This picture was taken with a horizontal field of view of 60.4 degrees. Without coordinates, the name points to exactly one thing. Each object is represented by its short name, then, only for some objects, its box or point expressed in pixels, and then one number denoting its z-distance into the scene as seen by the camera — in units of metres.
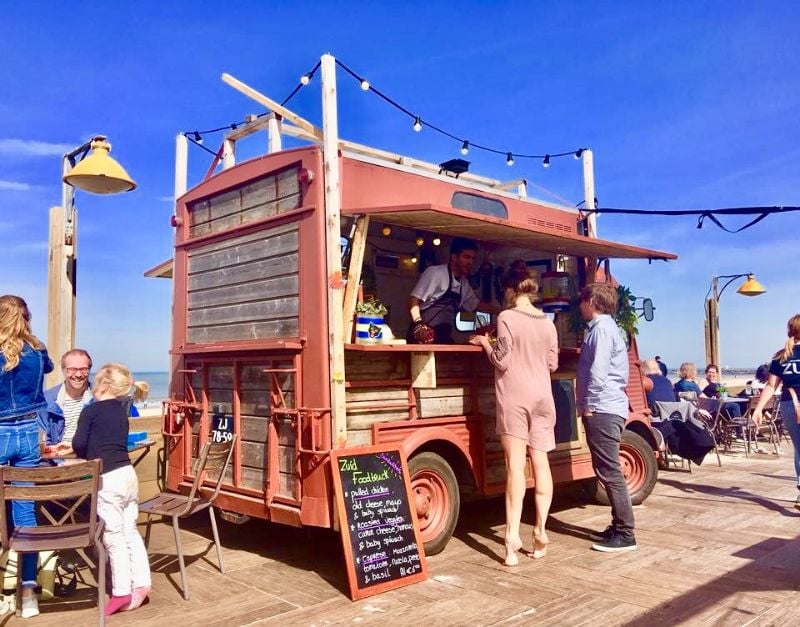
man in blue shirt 4.94
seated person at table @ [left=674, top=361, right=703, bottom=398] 11.02
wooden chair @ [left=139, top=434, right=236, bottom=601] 4.12
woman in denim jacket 3.84
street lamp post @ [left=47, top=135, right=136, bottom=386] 6.46
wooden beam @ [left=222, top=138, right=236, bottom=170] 6.72
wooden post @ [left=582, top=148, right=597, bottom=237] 7.62
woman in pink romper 4.63
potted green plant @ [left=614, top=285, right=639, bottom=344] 6.68
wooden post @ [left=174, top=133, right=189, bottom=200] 6.19
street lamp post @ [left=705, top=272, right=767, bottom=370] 14.53
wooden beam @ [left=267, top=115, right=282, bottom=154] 6.12
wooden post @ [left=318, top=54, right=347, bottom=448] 4.40
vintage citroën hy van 4.53
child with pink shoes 3.75
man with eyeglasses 5.04
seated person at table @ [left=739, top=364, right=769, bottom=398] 12.77
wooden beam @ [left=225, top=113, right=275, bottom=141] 6.30
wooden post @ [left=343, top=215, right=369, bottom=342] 4.63
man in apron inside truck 5.79
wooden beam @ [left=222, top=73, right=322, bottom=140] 5.65
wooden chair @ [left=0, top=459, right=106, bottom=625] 3.33
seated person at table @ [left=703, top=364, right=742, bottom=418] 11.52
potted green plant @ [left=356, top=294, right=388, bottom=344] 4.70
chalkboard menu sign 4.08
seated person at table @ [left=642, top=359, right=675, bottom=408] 8.72
